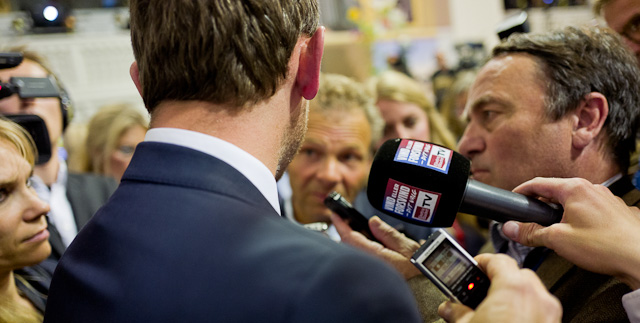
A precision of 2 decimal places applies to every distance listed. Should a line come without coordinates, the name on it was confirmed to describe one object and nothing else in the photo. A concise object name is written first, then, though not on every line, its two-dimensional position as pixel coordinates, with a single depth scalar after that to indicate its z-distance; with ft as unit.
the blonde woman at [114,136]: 9.25
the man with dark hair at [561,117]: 4.12
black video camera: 3.95
